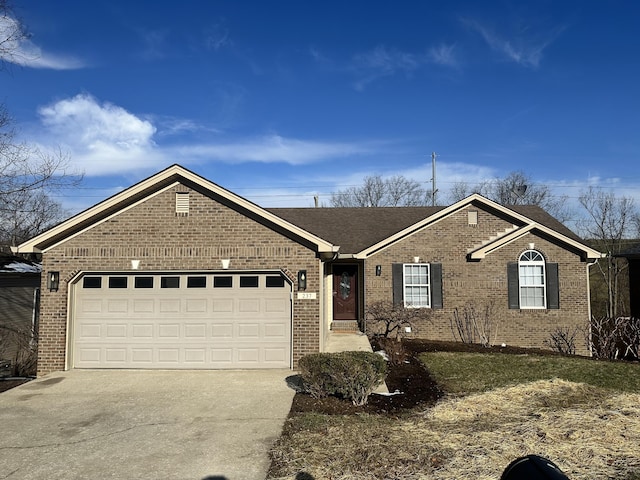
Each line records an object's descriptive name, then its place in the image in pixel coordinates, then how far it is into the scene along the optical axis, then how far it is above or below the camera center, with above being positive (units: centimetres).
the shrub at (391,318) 1429 -135
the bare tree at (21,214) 1483 +286
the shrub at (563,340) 1427 -207
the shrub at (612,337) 1294 -185
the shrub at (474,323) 1475 -155
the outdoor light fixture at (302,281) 1037 -11
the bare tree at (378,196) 3957 +713
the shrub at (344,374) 754 -165
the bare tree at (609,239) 2862 +245
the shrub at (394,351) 1086 -191
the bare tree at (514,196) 3740 +670
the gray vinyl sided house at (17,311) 1109 -94
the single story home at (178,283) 1033 -13
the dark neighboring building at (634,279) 1788 -18
